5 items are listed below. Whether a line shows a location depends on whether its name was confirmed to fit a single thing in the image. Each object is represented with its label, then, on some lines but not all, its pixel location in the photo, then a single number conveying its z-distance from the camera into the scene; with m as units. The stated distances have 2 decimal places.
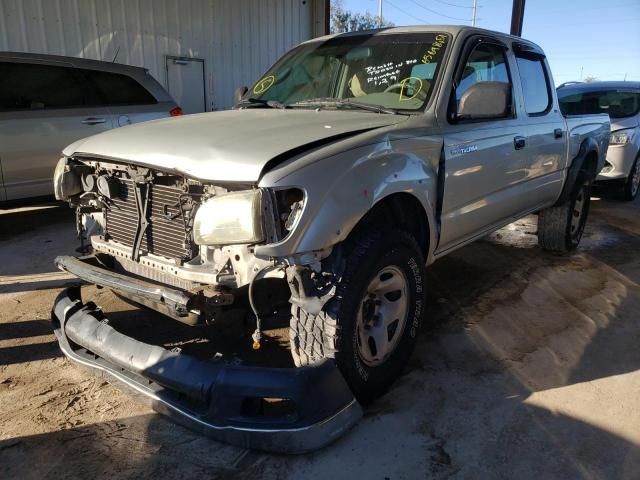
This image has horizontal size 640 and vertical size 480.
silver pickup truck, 2.26
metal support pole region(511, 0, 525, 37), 9.77
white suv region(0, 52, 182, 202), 5.55
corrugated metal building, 7.83
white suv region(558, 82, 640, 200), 8.35
